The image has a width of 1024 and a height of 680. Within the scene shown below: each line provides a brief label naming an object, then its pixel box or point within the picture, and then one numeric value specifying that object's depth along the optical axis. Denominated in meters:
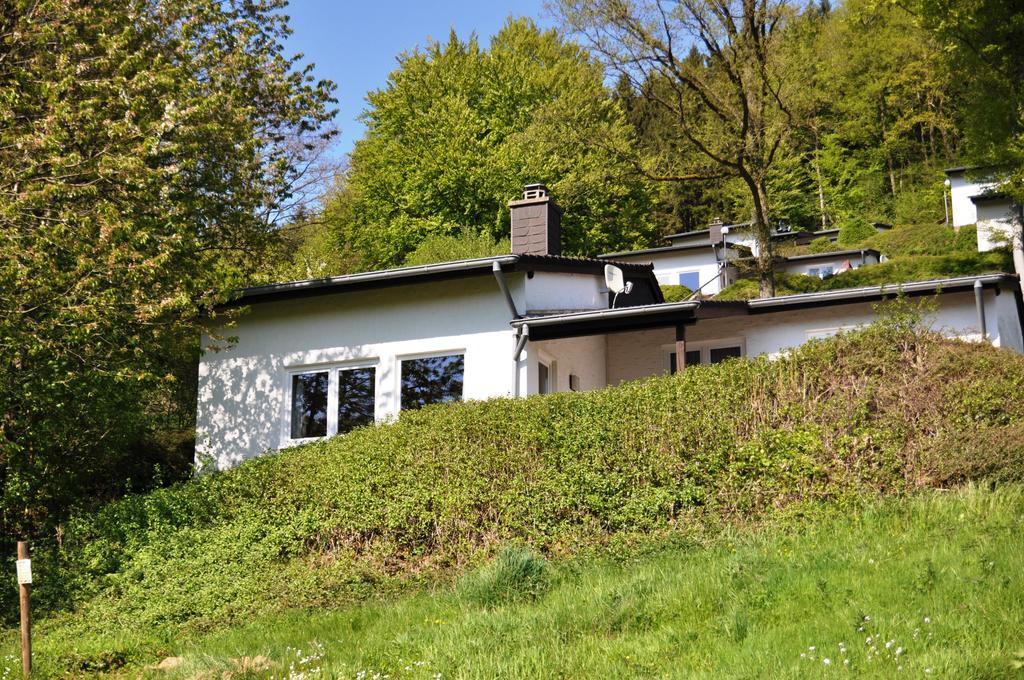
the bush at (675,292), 35.69
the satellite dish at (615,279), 17.73
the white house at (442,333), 16.09
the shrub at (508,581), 9.06
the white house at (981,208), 28.97
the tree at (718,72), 25.56
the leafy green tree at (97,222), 12.63
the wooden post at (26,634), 9.28
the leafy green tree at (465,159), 40.34
